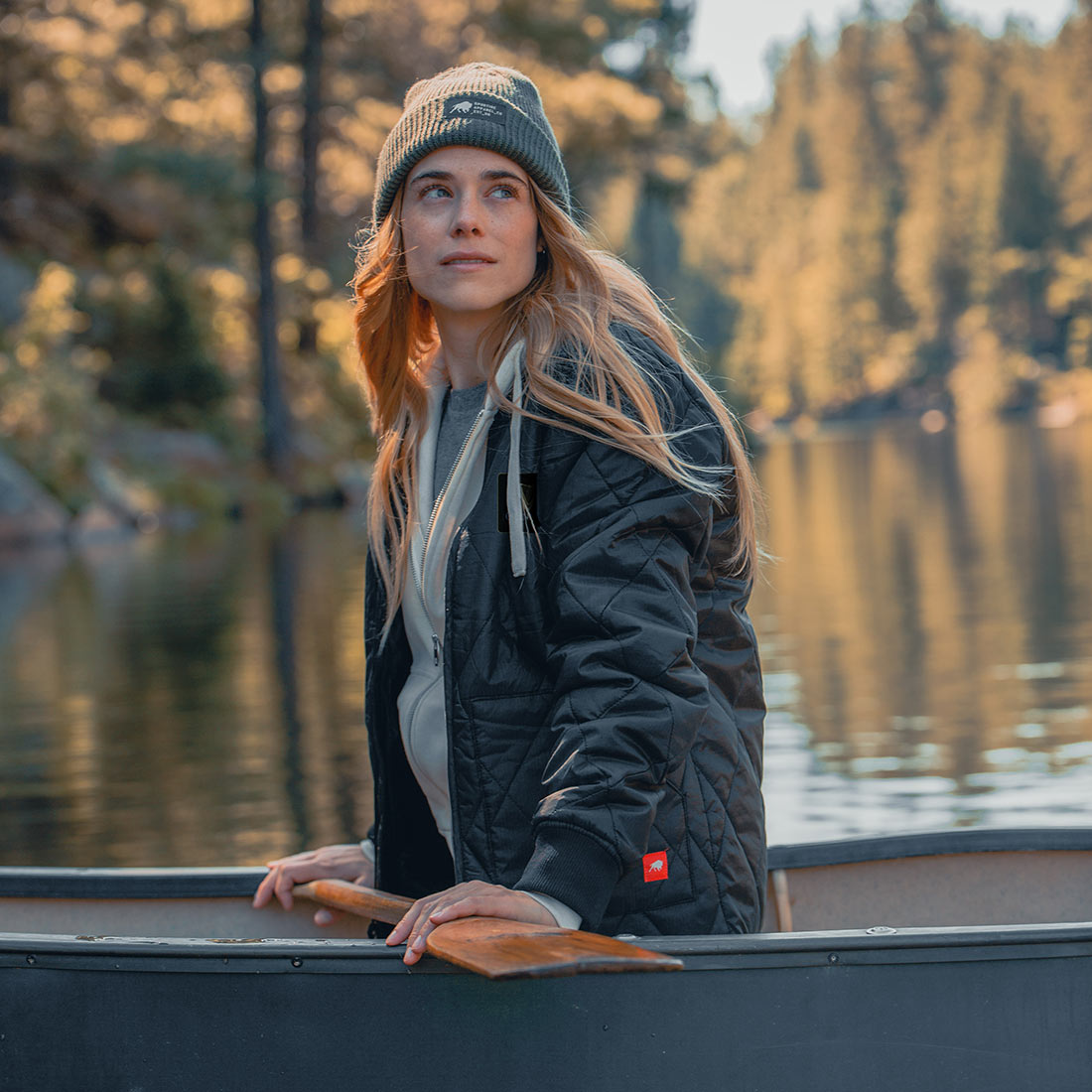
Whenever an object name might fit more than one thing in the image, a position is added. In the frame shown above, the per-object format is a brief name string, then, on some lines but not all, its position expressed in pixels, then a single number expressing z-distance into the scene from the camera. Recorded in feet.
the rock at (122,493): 76.89
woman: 7.64
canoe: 8.18
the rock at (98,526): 73.15
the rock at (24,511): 70.59
